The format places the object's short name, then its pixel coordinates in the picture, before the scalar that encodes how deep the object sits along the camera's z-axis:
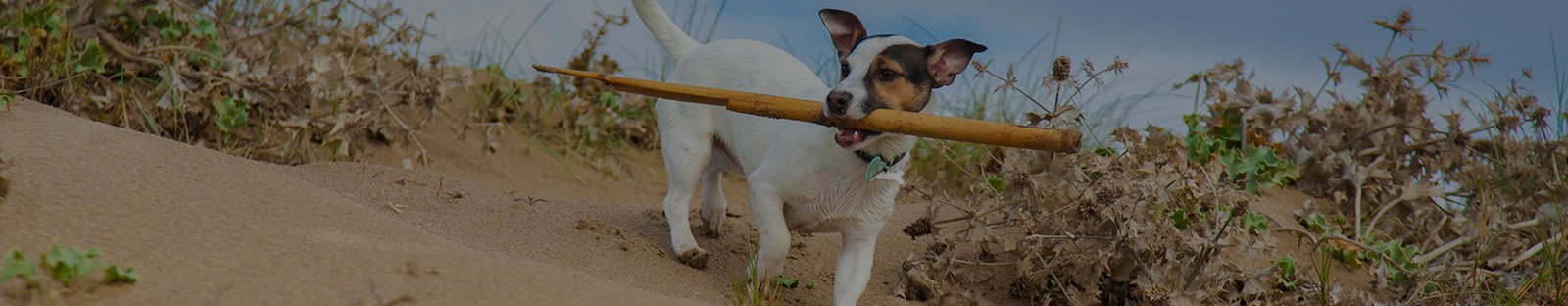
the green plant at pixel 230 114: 6.83
